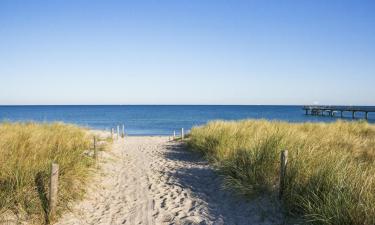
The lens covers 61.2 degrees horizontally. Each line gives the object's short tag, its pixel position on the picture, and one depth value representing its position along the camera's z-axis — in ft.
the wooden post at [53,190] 20.18
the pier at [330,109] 188.24
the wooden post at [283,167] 22.16
